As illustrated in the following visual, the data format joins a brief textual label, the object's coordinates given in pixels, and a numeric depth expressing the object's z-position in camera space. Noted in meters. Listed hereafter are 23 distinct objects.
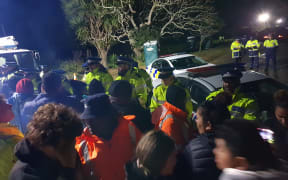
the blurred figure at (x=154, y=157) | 1.51
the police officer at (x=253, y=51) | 10.46
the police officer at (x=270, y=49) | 10.05
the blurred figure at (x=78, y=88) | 4.48
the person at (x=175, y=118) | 2.29
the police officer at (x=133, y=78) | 4.59
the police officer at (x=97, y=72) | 4.85
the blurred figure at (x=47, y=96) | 3.09
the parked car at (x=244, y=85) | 3.67
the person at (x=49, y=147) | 1.46
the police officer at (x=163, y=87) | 3.61
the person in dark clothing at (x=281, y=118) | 2.33
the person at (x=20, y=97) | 3.73
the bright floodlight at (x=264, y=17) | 20.47
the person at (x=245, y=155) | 1.25
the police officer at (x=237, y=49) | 11.08
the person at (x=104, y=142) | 1.90
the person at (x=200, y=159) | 1.75
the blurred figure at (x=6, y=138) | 1.86
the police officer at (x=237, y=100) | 2.88
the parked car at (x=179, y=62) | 7.32
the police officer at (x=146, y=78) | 4.86
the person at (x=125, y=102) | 2.75
